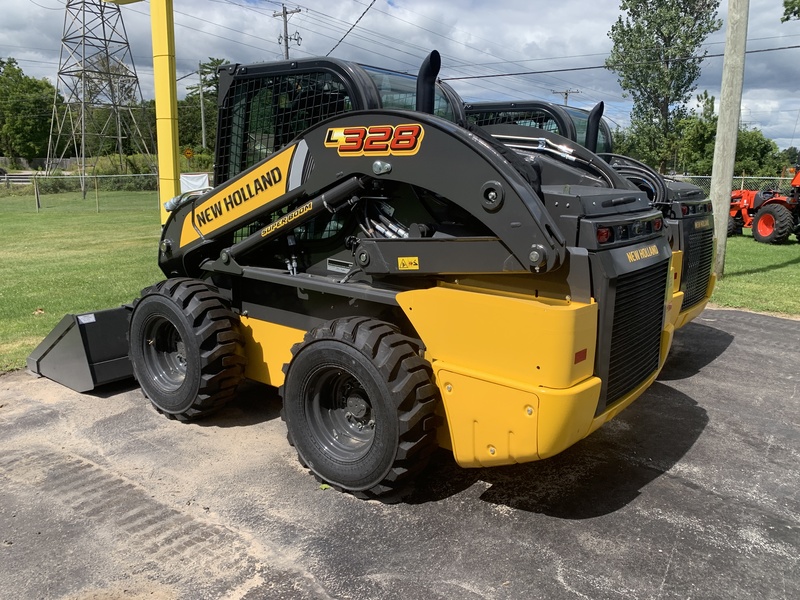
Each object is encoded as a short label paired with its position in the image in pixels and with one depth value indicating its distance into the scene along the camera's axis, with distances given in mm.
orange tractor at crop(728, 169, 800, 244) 15266
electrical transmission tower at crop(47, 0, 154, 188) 34688
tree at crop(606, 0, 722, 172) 35156
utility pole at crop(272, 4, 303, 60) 41188
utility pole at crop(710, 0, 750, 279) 9828
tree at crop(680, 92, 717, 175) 34031
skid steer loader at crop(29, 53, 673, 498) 2994
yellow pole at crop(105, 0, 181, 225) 6789
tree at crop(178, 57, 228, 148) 63094
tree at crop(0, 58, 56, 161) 60906
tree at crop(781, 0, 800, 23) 23869
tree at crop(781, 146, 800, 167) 40588
